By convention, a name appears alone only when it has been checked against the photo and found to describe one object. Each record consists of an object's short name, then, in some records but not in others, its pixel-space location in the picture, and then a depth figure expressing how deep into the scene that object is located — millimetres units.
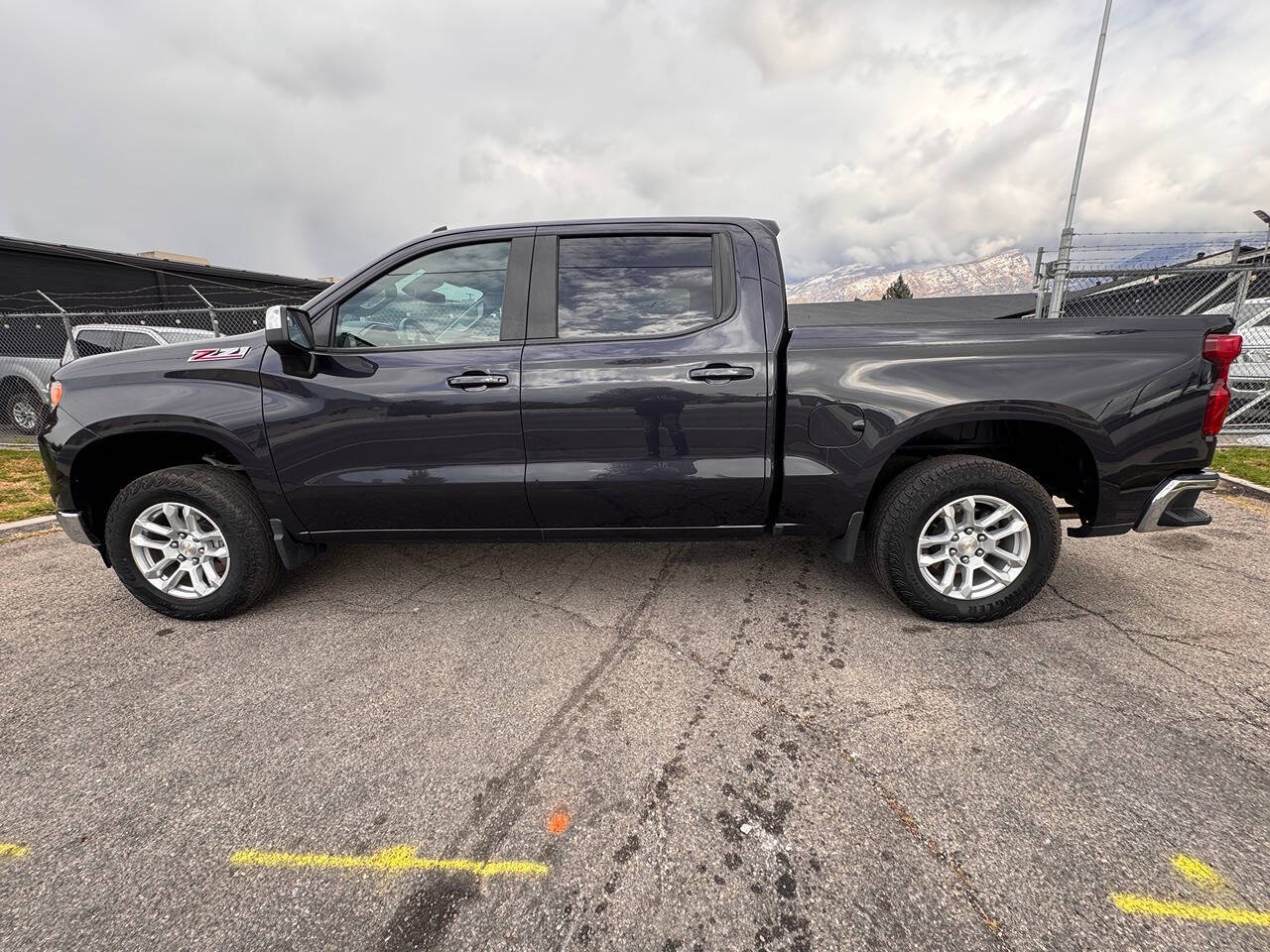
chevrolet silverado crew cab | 2406
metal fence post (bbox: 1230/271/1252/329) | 6070
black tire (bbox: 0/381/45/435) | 7801
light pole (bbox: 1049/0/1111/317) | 6898
